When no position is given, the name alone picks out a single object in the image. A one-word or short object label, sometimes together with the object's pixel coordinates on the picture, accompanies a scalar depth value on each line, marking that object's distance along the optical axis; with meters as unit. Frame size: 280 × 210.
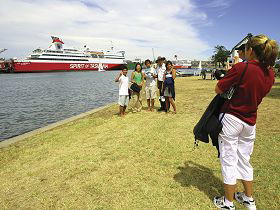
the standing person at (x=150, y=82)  7.89
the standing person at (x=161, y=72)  7.87
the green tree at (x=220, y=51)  76.11
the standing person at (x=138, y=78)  7.91
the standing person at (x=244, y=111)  2.11
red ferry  71.94
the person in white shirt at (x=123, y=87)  7.52
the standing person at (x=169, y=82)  7.18
